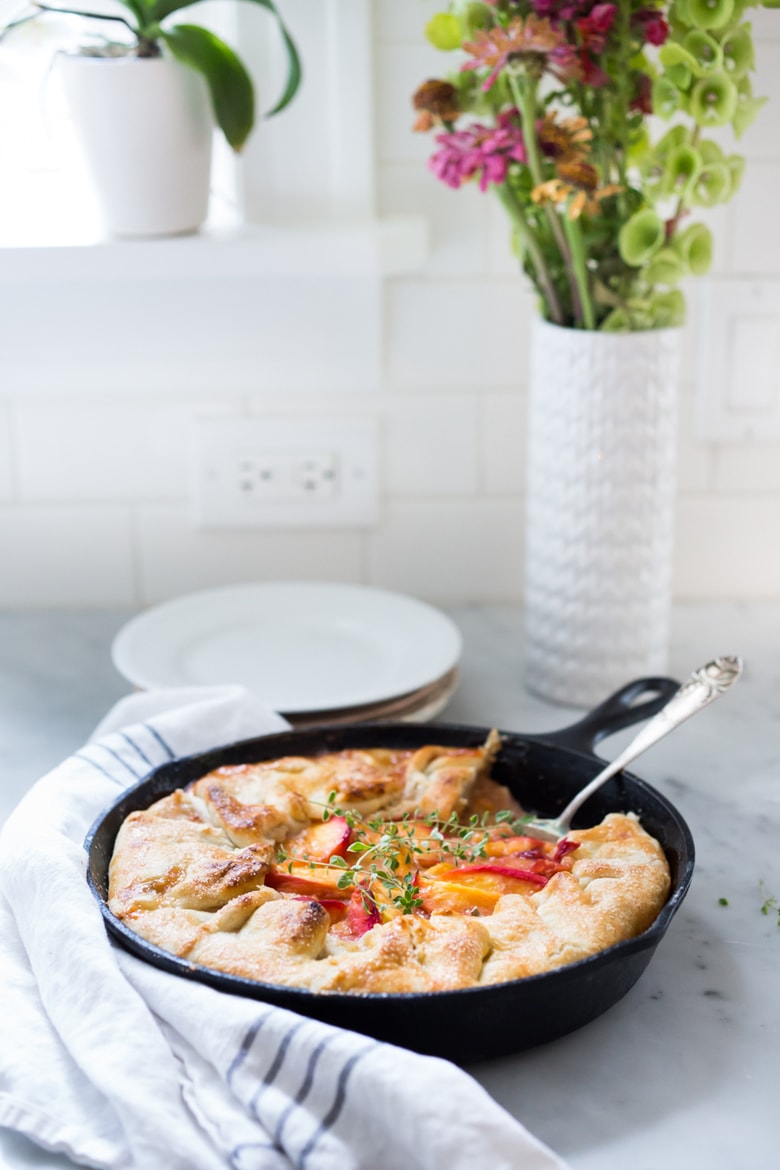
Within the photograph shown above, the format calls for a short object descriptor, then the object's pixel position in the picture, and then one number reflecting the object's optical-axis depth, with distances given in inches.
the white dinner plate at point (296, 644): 47.7
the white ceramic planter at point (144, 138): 47.6
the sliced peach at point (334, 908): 33.2
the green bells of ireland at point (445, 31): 42.6
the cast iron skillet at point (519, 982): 28.4
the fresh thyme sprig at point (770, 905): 36.5
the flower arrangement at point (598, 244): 41.1
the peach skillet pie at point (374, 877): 29.9
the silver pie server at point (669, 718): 38.0
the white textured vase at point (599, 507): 45.5
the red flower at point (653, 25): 41.6
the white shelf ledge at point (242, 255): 50.6
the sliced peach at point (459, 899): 33.0
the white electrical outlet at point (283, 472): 56.7
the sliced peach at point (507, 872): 34.1
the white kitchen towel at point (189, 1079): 25.9
